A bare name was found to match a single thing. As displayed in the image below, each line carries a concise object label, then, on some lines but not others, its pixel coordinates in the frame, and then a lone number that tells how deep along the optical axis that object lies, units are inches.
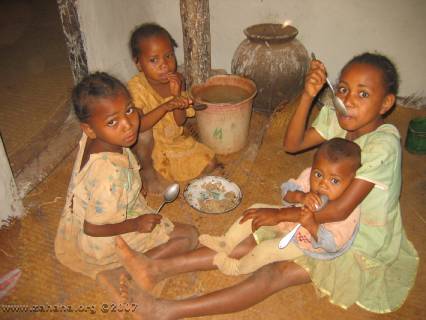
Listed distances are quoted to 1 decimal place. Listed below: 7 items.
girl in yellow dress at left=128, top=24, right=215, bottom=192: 91.2
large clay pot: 128.8
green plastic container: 115.4
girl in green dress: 62.9
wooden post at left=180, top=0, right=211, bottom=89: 115.6
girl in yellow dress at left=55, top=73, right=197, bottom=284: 62.7
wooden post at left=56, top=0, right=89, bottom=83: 107.3
